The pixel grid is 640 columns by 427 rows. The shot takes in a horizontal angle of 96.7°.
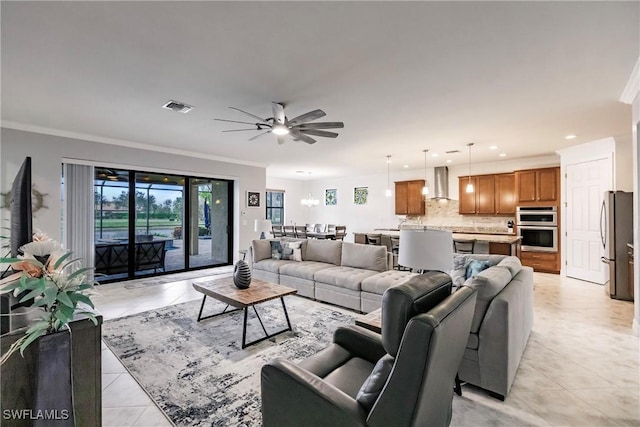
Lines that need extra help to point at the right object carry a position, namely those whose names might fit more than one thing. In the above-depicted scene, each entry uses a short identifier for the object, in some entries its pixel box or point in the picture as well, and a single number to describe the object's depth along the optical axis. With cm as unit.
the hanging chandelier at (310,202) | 975
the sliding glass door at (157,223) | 537
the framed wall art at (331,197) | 1075
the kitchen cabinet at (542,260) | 610
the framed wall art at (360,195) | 986
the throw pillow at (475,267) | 284
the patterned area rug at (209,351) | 199
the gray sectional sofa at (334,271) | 376
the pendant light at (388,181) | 918
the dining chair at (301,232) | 818
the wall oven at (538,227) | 612
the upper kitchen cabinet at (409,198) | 835
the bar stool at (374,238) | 640
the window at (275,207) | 1052
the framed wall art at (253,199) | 729
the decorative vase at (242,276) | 335
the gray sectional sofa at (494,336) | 202
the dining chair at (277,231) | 873
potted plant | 113
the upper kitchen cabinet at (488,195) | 685
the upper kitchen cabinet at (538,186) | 614
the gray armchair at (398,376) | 105
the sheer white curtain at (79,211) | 470
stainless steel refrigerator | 430
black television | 151
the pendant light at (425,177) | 741
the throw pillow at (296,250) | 510
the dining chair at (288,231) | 844
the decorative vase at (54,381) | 117
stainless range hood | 792
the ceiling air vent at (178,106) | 338
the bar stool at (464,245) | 532
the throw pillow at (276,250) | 526
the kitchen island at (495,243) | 519
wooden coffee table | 289
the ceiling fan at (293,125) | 318
